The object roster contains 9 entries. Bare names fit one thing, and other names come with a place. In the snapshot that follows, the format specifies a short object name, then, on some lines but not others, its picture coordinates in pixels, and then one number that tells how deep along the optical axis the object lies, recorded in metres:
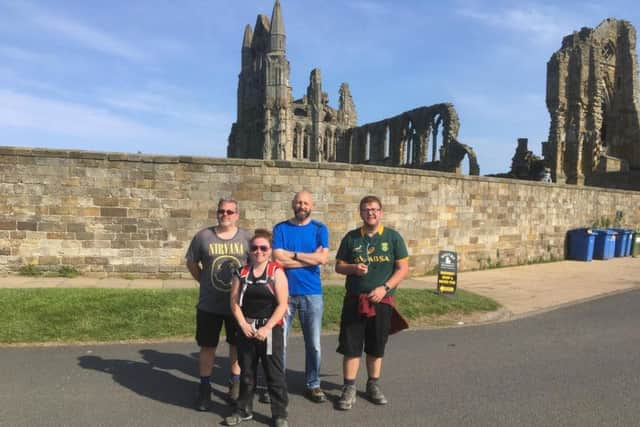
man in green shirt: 4.42
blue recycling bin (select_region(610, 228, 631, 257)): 19.62
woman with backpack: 3.99
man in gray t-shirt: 4.36
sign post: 9.70
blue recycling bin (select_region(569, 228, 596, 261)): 18.27
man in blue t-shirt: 4.46
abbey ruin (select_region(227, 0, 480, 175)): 38.50
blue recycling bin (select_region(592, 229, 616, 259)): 18.64
